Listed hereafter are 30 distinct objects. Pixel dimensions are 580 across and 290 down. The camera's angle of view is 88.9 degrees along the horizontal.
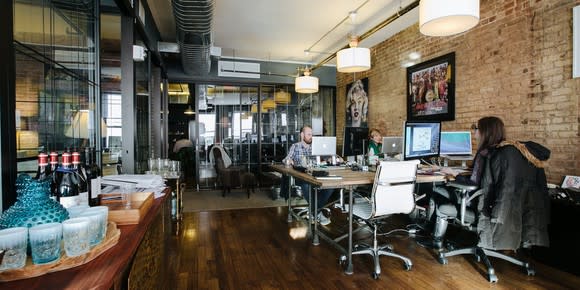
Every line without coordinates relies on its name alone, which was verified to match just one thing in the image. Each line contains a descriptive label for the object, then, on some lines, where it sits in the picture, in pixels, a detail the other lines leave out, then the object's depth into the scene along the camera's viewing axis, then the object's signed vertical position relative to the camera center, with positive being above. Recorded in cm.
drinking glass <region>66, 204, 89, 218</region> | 108 -26
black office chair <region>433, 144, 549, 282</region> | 258 -56
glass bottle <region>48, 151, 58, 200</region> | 118 -13
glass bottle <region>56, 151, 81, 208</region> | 120 -19
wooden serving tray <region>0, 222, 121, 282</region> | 82 -37
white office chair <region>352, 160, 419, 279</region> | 275 -54
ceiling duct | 336 +155
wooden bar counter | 82 -40
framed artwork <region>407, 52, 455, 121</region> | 455 +84
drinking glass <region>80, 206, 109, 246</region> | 102 -29
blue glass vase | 92 -22
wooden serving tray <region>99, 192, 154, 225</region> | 134 -32
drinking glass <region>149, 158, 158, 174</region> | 337 -28
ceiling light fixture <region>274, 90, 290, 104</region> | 780 +115
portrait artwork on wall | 684 +90
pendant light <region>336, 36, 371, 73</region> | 379 +106
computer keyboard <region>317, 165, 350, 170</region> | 392 -37
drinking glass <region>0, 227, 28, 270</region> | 81 -30
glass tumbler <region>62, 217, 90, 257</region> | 93 -31
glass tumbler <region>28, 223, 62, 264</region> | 86 -30
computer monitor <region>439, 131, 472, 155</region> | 401 -4
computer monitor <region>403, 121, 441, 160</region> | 348 +1
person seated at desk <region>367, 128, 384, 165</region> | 437 -7
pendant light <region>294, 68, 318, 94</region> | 532 +101
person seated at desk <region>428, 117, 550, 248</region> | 259 -18
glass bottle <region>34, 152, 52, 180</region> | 110 -11
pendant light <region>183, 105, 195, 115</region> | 1225 +124
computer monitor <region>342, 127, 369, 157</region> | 404 -1
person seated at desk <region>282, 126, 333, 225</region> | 444 -20
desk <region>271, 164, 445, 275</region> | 285 -42
